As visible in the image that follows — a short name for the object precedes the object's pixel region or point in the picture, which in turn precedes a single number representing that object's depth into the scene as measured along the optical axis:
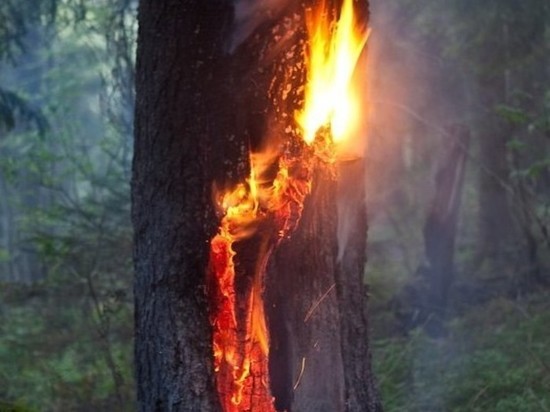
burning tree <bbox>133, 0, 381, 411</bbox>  3.67
